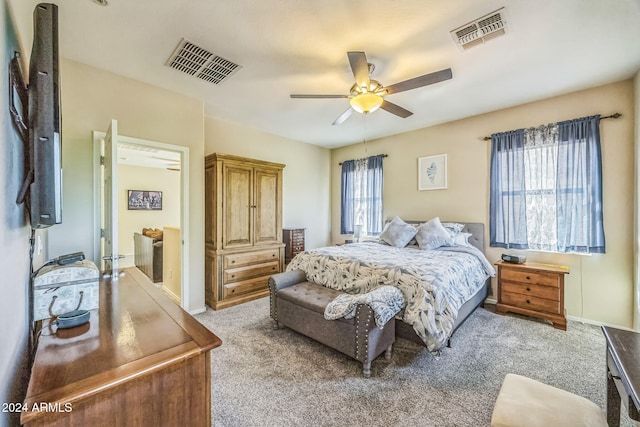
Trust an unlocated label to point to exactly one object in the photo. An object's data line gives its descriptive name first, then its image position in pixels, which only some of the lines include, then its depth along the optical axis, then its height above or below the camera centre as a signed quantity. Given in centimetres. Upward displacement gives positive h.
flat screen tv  108 +38
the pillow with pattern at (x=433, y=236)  372 -35
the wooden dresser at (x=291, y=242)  497 -56
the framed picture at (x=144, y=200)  731 +38
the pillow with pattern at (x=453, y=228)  394 -25
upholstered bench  216 -102
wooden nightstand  303 -97
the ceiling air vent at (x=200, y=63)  246 +154
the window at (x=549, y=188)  314 +31
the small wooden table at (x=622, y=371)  100 -66
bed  228 -67
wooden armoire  367 -23
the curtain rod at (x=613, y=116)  301 +111
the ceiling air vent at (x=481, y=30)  202 +150
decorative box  127 -39
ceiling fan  219 +117
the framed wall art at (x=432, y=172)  443 +70
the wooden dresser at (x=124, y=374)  78 -53
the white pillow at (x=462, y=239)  379 -40
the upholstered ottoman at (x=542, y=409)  115 -92
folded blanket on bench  215 -80
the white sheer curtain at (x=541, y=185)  341 +36
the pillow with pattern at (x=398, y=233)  403 -34
